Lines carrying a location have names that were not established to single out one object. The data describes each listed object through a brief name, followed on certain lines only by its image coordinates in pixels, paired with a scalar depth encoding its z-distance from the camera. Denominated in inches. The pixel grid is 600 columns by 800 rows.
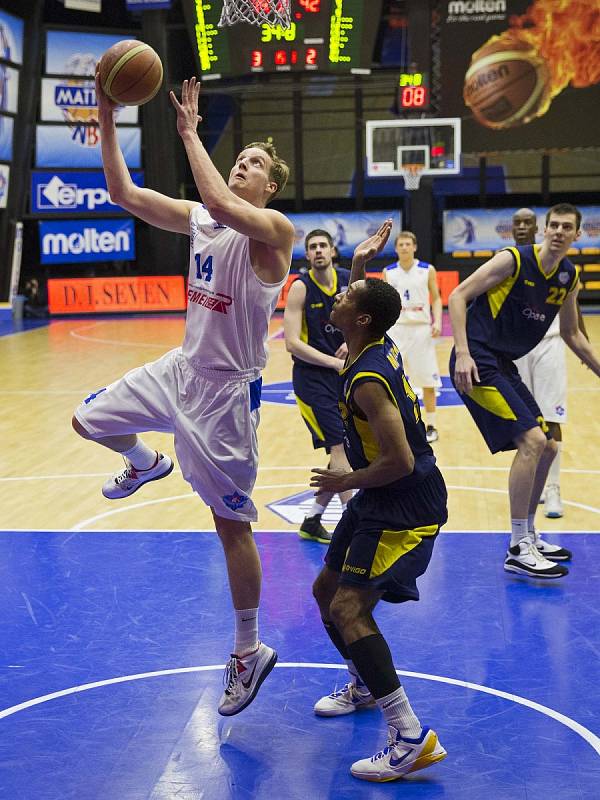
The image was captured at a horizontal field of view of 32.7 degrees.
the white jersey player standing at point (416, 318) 391.2
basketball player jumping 156.6
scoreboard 715.4
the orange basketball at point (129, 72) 156.9
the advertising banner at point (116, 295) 916.0
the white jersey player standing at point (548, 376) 269.3
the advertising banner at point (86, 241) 898.1
